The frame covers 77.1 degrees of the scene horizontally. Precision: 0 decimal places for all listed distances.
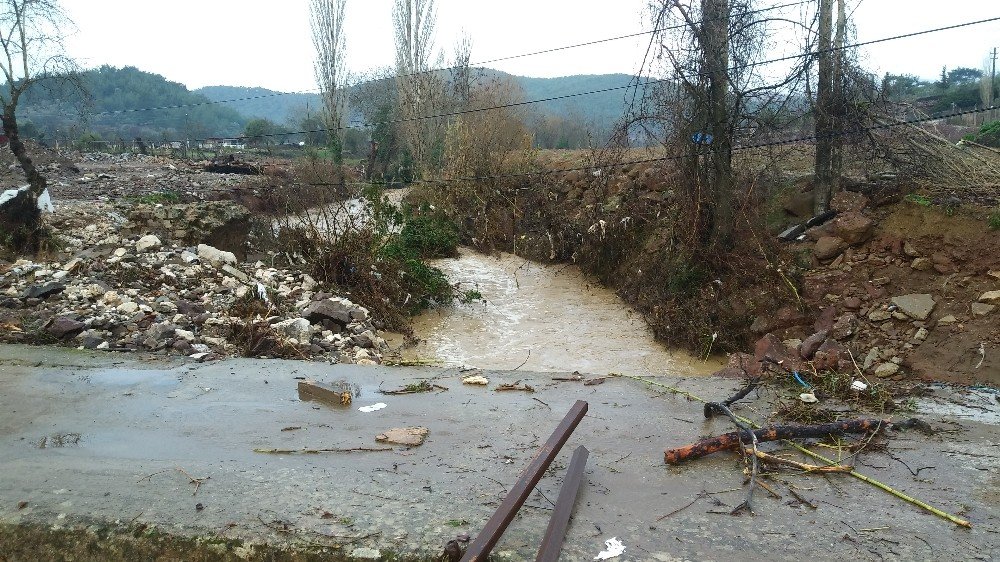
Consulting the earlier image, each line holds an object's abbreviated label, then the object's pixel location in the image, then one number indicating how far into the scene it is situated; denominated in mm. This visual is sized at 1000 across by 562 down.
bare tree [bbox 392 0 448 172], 23672
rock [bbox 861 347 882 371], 7414
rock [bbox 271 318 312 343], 7223
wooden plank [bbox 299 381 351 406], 4168
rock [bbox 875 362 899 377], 7172
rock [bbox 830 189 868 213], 9477
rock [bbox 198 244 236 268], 9578
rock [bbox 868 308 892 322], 7989
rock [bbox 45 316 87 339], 6102
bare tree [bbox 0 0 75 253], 8953
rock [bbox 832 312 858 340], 8172
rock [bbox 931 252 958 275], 7941
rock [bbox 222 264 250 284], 9239
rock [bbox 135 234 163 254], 9219
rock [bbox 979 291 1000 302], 7183
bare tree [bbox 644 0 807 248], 9680
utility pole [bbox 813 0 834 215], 9320
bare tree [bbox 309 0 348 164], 26680
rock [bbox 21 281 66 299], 7074
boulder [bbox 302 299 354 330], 8398
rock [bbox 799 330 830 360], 5512
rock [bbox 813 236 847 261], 9180
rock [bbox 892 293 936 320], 7711
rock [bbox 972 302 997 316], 7156
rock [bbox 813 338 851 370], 4547
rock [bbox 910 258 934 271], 8203
